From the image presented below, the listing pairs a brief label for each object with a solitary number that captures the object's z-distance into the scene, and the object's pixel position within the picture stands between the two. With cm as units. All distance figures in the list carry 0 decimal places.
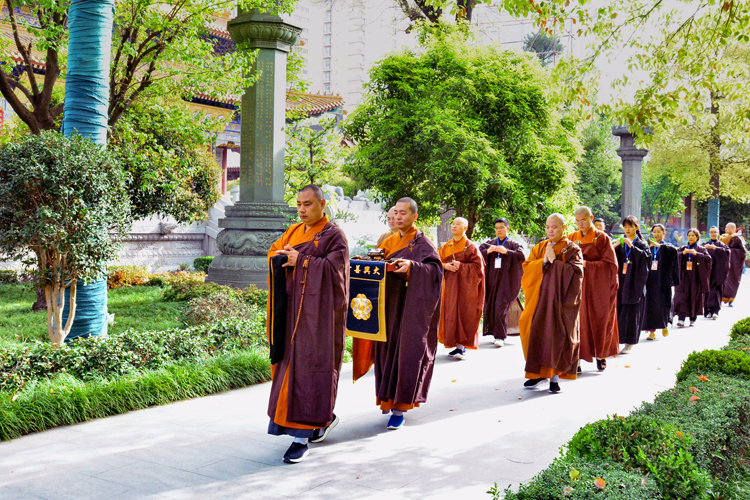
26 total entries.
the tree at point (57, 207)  602
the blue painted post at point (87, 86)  677
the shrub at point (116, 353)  564
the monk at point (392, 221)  608
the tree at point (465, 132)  1258
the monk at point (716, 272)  1355
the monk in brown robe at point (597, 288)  770
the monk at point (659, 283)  1049
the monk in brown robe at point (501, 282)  973
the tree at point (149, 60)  937
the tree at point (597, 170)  3678
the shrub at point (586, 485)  282
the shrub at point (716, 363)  526
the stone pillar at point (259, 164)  1168
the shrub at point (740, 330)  724
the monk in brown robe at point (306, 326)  450
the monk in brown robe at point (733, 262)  1554
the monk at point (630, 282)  900
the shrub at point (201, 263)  1661
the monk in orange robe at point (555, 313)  666
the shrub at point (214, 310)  862
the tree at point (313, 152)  1278
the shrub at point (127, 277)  1348
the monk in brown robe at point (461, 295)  864
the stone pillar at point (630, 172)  2266
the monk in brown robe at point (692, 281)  1247
